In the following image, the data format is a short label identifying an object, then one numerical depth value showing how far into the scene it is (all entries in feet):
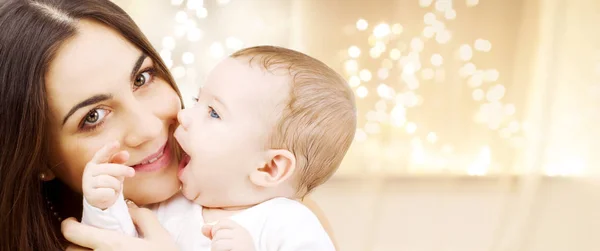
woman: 4.44
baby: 4.70
